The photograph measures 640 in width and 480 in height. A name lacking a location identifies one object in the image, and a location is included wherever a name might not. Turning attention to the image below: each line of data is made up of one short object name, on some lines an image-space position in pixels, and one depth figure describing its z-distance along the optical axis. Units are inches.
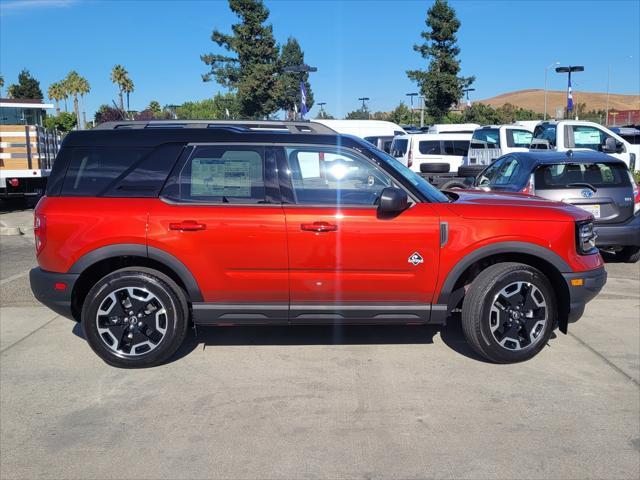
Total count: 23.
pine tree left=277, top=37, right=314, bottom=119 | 1758.1
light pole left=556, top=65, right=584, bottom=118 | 1388.4
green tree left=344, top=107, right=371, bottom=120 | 3268.2
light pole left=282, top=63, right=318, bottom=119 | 840.3
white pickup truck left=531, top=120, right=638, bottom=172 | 572.4
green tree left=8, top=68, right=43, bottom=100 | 2607.8
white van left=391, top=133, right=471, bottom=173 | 727.1
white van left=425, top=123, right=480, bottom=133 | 1073.7
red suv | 181.6
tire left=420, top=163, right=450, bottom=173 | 311.7
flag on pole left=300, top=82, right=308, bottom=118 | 906.2
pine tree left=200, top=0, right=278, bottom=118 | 1654.8
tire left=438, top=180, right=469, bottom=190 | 310.3
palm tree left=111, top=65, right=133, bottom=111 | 2898.6
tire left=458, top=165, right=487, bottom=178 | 463.2
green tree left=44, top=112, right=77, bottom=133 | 2120.4
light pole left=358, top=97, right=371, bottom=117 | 2800.7
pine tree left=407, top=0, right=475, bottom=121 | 1668.3
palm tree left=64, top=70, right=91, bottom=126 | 3171.8
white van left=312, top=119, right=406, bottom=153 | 904.6
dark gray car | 311.3
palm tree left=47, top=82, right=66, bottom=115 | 3245.6
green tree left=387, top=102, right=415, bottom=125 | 2992.4
